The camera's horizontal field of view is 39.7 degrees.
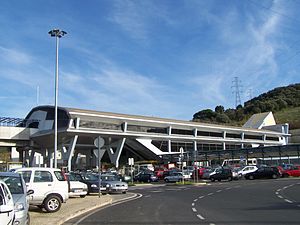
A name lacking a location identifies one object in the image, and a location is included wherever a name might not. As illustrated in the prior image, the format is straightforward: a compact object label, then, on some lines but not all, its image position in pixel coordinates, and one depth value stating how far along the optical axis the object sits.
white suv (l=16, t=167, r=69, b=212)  15.91
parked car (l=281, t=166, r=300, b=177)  49.88
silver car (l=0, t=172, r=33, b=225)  9.42
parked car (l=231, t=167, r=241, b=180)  50.28
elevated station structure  78.56
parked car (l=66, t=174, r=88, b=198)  22.70
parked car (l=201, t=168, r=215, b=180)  50.78
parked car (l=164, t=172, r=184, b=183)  47.75
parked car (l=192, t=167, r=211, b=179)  51.27
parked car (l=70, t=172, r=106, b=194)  26.39
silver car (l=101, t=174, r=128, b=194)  29.73
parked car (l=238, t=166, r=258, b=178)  51.28
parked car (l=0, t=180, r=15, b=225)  7.60
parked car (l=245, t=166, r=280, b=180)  47.88
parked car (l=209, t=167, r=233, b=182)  48.31
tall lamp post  32.38
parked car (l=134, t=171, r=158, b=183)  53.53
